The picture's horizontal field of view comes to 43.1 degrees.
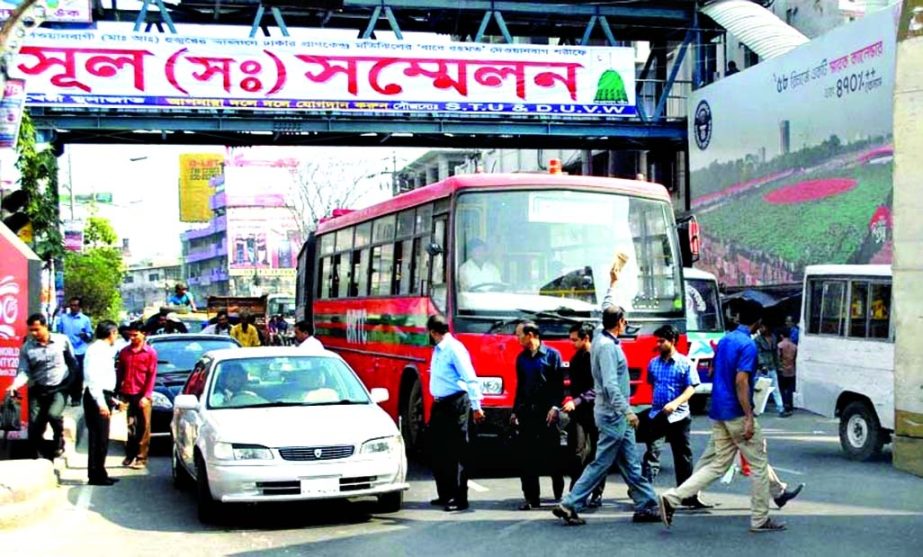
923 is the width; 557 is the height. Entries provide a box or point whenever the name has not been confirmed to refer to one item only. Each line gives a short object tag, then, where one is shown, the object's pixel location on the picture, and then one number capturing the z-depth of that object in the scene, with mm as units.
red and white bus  11992
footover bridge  28609
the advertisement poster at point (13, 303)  12961
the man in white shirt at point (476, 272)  12156
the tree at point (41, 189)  24047
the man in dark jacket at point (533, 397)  10314
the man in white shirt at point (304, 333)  14555
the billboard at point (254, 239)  102250
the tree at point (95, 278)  48844
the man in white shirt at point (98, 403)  12062
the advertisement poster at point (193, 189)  74688
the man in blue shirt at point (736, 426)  8945
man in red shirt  13242
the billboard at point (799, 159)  21500
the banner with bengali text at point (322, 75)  28406
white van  13422
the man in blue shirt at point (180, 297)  26767
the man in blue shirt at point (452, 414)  10398
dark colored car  15203
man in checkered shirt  10422
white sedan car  9422
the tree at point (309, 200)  60188
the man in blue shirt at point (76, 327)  19906
